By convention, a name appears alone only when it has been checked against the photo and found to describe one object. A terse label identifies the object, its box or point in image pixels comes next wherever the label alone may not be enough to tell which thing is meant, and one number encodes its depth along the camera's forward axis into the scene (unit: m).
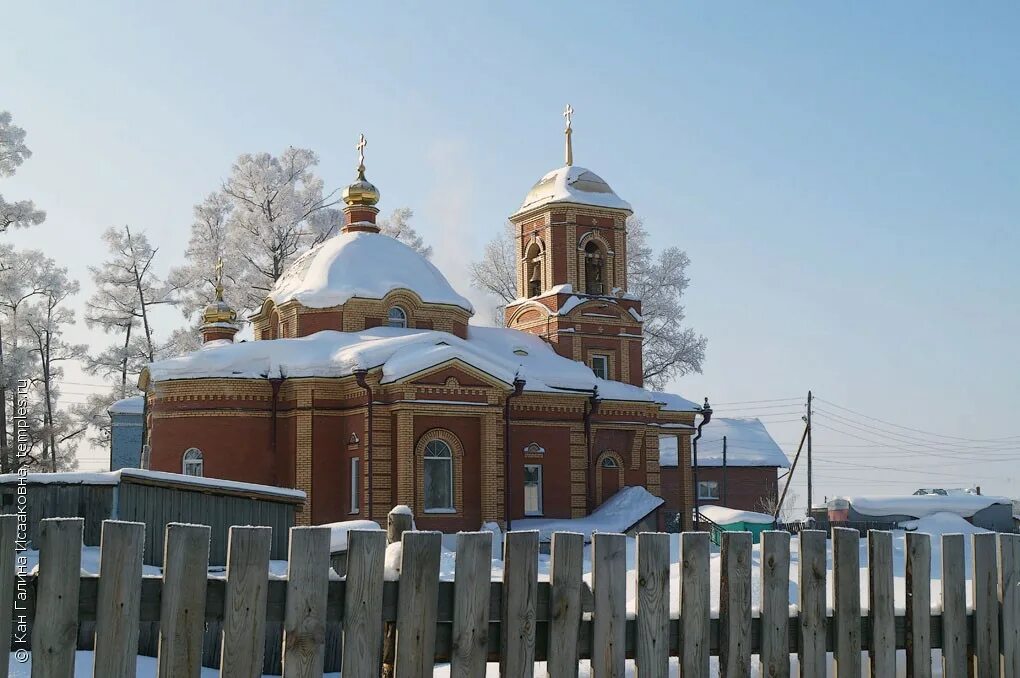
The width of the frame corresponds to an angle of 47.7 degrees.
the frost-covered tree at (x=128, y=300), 38.69
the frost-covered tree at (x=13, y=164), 30.00
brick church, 23.92
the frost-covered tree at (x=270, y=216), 39.00
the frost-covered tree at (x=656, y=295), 42.22
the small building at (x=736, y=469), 44.91
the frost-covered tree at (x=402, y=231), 41.72
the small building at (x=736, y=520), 30.94
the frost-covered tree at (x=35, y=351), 30.25
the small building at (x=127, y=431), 34.72
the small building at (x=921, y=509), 35.47
